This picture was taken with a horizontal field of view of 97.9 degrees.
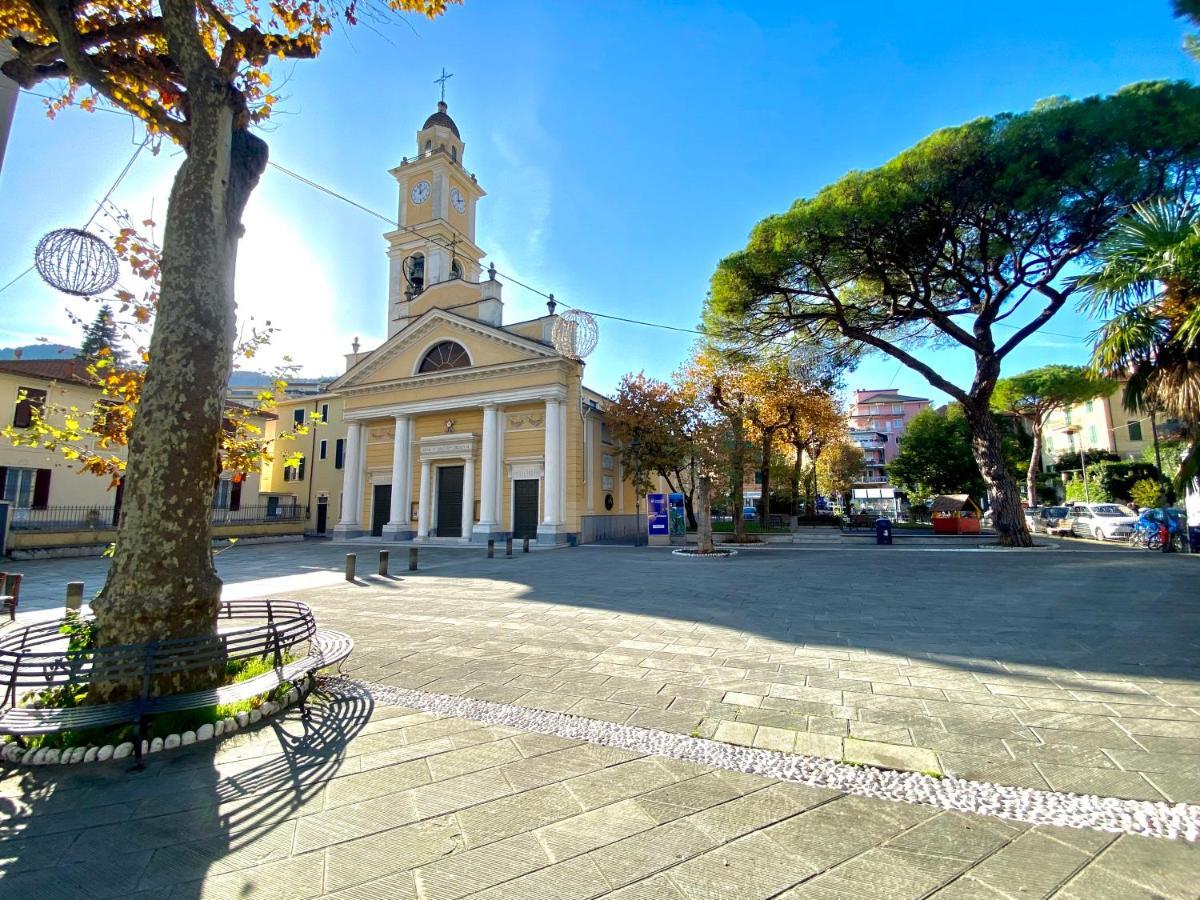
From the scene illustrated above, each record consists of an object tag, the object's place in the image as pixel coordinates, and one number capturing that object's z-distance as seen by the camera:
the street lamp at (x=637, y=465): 24.38
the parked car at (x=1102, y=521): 20.48
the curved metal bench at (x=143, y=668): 2.99
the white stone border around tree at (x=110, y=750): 3.04
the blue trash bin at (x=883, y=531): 19.00
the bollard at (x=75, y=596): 7.58
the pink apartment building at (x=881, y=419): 73.31
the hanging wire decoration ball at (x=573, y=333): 18.97
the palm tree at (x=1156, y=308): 6.43
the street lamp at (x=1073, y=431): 42.50
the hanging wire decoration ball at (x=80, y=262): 4.57
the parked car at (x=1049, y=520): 25.50
